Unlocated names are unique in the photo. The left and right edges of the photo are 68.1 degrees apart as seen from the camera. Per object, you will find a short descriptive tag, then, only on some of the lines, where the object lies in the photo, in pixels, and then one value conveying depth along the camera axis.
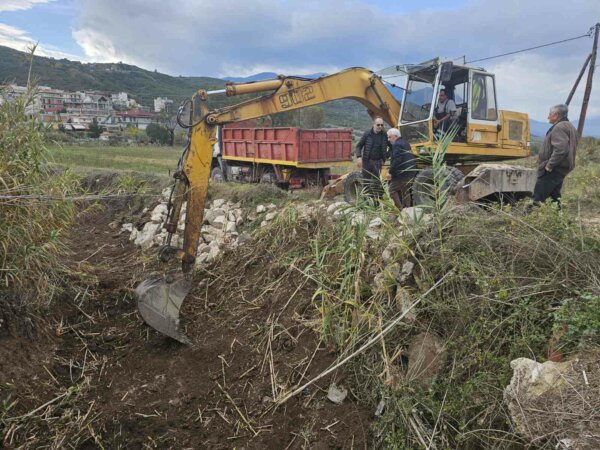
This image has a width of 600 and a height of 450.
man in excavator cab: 6.97
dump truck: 10.21
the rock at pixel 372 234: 4.12
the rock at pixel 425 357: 3.03
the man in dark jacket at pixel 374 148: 6.88
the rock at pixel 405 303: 3.34
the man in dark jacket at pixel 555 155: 5.36
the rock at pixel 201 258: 5.74
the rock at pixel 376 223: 4.41
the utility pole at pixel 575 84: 14.02
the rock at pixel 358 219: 3.96
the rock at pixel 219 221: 6.92
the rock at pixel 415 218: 3.64
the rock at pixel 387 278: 3.53
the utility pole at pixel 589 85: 13.70
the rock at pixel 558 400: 2.16
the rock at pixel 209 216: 7.22
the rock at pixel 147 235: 6.98
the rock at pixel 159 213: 7.62
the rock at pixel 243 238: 5.91
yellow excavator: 4.24
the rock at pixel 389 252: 3.76
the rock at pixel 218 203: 8.04
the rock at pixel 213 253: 5.74
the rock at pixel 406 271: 3.61
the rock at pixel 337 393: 3.23
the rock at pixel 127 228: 8.00
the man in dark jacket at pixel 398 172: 6.11
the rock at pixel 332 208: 5.46
